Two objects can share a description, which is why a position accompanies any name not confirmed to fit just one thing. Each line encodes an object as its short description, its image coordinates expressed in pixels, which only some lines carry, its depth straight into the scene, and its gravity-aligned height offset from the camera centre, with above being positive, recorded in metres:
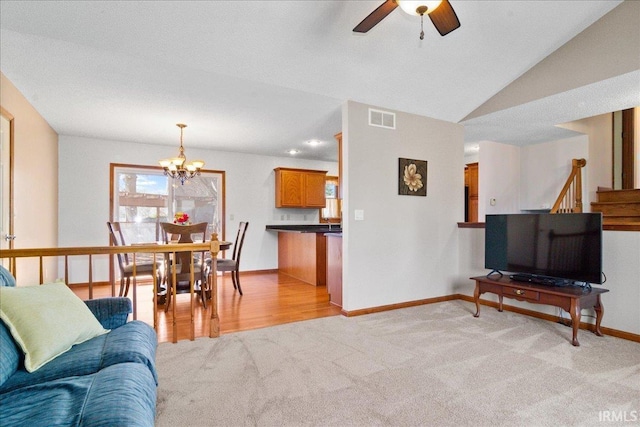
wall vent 3.93 +1.14
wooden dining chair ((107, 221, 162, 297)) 4.09 -0.72
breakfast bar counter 5.45 -0.75
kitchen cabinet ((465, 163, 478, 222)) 7.10 +0.50
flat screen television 3.02 -0.36
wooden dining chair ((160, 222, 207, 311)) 3.67 -0.69
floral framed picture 4.12 +0.45
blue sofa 1.16 -0.73
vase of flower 4.59 -0.11
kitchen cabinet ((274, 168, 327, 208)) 6.69 +0.50
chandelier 4.70 +0.68
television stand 2.87 -0.80
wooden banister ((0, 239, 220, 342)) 2.49 -0.33
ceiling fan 1.97 +1.26
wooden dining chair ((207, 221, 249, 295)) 4.69 -0.77
